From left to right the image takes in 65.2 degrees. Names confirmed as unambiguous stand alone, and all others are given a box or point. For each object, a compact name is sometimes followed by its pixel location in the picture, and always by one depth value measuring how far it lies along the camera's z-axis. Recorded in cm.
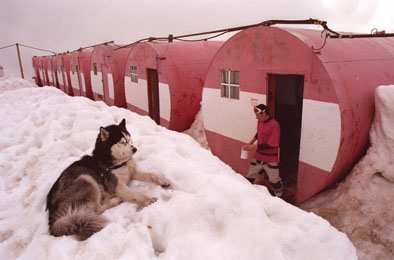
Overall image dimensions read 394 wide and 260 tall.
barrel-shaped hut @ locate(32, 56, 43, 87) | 3541
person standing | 610
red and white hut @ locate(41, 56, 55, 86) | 2978
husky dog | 326
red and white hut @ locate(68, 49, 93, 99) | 1939
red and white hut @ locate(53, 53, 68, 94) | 2486
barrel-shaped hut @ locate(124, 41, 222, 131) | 1048
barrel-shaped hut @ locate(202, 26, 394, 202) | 564
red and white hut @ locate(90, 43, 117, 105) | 1534
